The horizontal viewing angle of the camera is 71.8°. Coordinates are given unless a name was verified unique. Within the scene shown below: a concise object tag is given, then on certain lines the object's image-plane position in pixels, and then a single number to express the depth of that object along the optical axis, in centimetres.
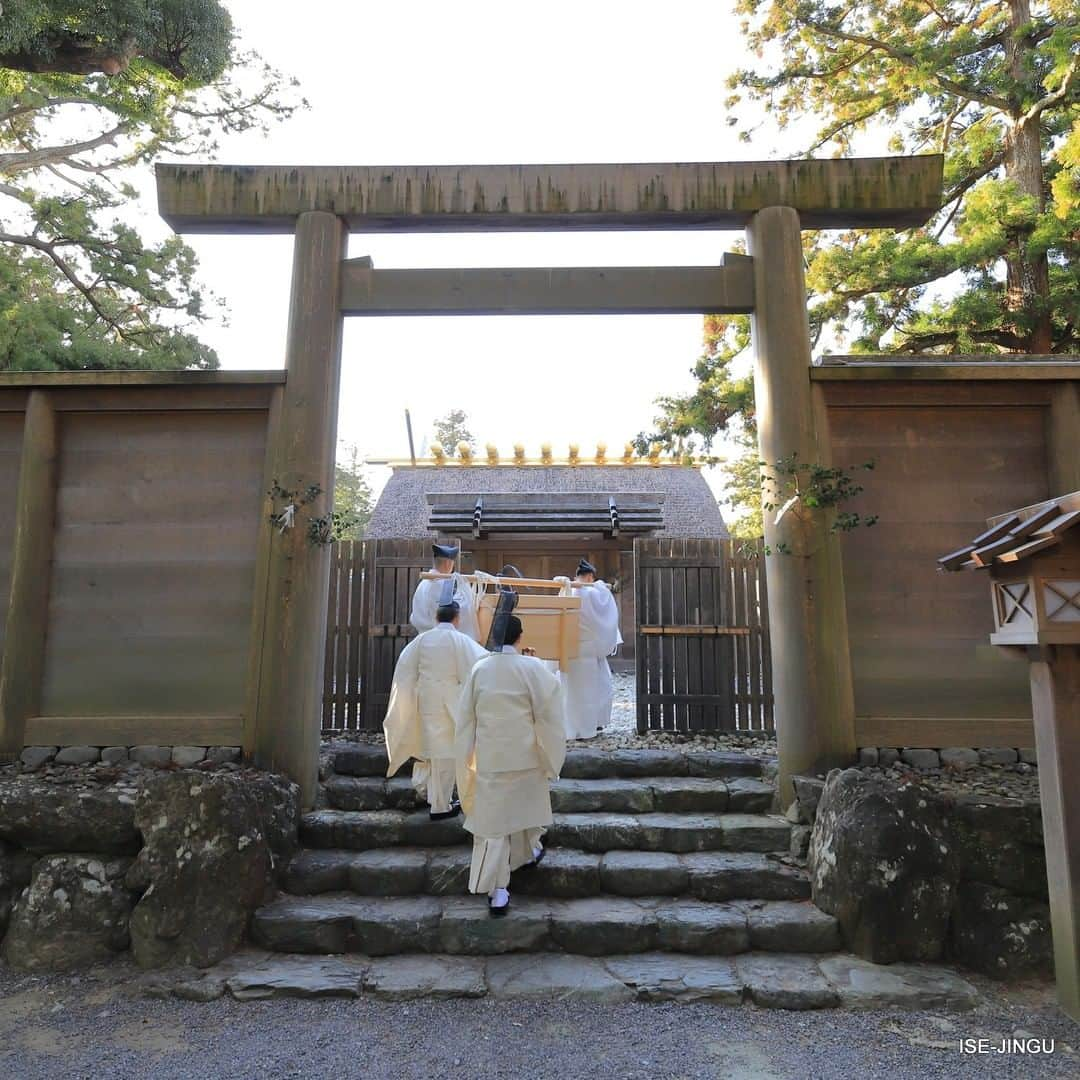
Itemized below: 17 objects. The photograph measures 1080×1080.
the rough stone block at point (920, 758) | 521
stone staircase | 386
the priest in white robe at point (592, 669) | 742
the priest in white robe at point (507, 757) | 439
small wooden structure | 358
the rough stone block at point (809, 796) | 489
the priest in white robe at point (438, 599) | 681
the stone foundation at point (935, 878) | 403
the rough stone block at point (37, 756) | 532
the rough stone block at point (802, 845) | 480
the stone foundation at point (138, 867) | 412
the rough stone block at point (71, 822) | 448
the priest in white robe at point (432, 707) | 534
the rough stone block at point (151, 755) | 535
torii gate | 555
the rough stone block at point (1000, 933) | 398
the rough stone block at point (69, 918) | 423
